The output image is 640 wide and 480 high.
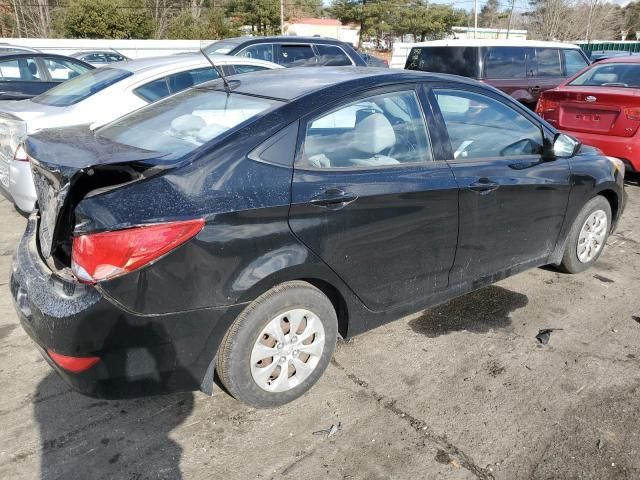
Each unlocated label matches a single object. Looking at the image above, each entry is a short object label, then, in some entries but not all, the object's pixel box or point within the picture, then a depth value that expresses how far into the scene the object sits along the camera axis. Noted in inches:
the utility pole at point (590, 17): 1852.1
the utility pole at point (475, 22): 1665.8
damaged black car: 91.2
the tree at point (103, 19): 1242.0
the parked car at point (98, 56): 751.7
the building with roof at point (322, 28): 2020.2
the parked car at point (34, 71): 339.3
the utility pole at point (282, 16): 1541.6
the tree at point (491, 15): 2628.0
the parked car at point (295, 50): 383.2
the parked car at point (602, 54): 853.0
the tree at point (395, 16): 1852.9
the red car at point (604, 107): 252.5
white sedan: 184.5
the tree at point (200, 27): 1405.0
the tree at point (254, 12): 1563.7
